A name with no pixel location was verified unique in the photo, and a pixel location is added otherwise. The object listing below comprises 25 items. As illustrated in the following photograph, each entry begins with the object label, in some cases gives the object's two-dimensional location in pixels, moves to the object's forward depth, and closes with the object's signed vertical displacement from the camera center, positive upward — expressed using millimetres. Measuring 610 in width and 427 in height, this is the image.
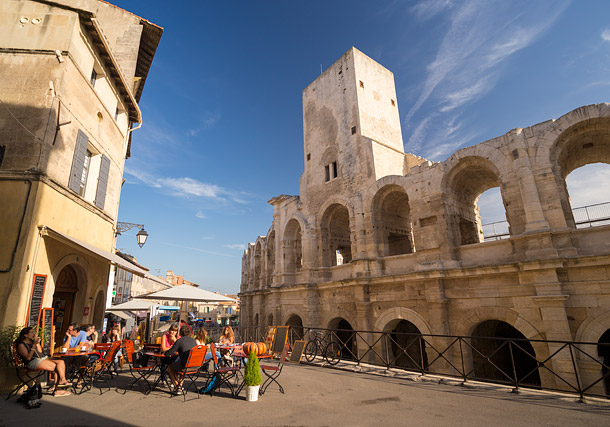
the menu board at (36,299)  6023 +276
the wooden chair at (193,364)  5562 -977
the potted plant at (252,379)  5418 -1237
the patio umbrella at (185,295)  10023 +452
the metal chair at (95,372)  6102 -1249
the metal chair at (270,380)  6082 -1600
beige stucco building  6109 +3572
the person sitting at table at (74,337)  6508 -525
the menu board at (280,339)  8961 -967
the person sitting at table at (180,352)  5753 -797
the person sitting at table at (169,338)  6496 -600
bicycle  9375 -1706
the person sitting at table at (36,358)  5141 -744
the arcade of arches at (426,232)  9219 +2863
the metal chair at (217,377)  5840 -1333
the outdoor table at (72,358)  5937 -948
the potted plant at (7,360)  5344 -761
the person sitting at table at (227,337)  8239 -790
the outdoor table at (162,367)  6082 -1129
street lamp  13103 +3031
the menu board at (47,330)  6230 -345
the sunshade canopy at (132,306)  14441 +186
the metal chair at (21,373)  5212 -1005
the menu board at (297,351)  9289 -1375
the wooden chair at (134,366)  6081 -1130
